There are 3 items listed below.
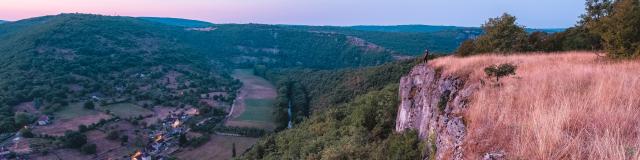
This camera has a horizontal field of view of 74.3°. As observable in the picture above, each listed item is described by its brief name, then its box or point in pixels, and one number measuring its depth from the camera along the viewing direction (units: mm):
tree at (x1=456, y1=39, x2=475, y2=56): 33344
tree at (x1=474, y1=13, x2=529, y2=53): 30141
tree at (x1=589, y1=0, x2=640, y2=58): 15695
